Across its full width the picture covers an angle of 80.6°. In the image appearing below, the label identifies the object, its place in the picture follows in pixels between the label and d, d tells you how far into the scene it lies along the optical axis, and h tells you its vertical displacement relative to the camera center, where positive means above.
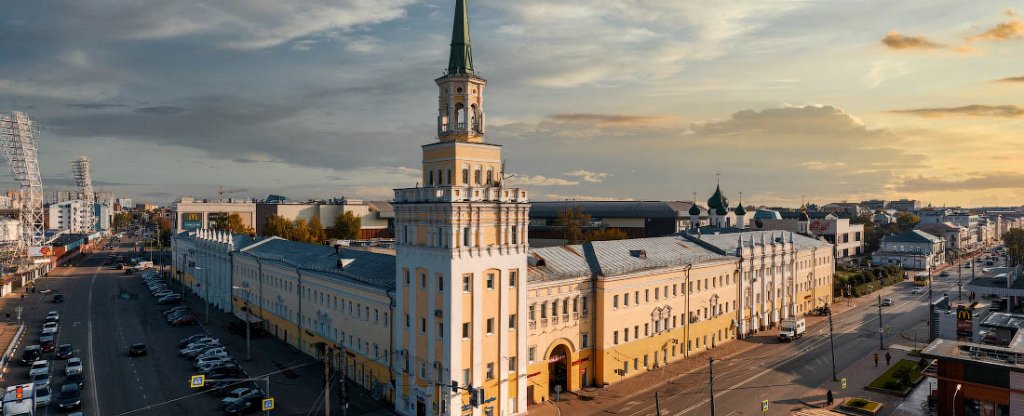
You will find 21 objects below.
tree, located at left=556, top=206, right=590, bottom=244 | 133.00 -4.34
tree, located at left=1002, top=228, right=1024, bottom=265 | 151.12 -10.84
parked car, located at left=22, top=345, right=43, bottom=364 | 66.00 -16.69
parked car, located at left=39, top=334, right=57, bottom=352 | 70.25 -16.51
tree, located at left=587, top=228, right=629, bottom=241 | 129.62 -6.78
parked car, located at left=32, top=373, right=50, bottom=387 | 56.19 -16.74
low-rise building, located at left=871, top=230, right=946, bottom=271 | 154.88 -12.15
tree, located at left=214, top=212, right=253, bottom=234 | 178.12 -6.22
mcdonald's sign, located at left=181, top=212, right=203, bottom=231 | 164.38 -5.05
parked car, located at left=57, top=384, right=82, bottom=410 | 50.96 -16.68
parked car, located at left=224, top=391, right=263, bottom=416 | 50.19 -17.00
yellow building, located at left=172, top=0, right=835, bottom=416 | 46.09 -8.91
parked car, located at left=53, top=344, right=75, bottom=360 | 67.50 -16.81
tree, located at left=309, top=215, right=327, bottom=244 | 163.80 -8.14
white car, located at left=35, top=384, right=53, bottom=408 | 52.04 -16.83
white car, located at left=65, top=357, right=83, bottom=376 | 58.94 -16.14
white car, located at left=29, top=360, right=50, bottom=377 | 59.31 -16.48
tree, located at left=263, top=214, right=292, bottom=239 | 163.62 -6.51
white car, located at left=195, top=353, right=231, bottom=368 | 63.29 -16.50
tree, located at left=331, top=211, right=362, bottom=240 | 176.00 -6.80
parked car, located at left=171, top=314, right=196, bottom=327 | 84.88 -16.57
